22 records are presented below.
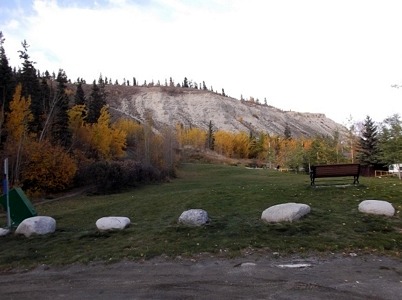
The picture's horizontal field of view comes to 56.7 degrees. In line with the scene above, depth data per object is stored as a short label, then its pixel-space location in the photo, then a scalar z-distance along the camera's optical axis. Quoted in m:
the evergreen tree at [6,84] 39.72
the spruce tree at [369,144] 50.62
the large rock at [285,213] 9.73
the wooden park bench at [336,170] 14.40
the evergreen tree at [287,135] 114.56
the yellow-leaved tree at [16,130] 31.44
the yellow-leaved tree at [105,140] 46.88
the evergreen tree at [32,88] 44.91
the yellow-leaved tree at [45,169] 32.91
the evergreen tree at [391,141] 39.41
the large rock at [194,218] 10.03
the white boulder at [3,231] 10.65
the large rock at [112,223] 10.34
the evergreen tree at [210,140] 110.55
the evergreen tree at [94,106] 55.66
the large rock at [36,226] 10.35
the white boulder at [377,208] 10.10
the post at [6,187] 11.27
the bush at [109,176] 35.47
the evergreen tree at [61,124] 42.31
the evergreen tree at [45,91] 52.93
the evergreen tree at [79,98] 57.69
